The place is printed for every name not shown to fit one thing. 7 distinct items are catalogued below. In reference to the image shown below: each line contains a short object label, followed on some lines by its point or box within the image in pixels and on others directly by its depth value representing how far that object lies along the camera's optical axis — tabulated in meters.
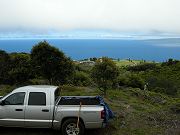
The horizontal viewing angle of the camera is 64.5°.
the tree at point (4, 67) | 11.22
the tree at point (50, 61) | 9.40
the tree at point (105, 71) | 8.37
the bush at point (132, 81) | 13.62
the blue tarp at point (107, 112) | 4.87
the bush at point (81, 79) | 12.31
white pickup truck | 4.78
